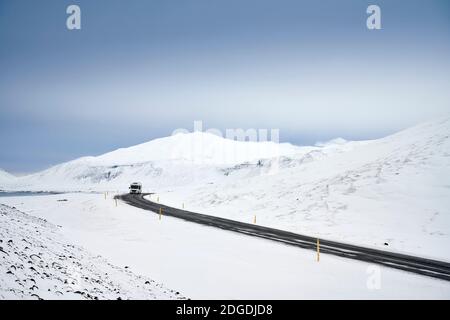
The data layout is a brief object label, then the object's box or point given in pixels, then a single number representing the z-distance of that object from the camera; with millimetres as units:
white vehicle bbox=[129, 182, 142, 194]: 73188
